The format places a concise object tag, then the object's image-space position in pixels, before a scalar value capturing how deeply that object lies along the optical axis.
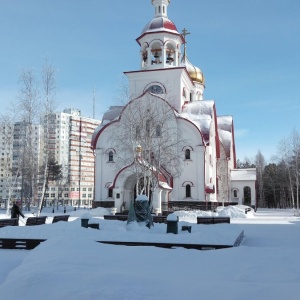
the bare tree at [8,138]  28.32
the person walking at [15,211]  17.20
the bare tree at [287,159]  43.78
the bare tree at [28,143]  26.56
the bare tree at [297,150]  40.19
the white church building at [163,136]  27.33
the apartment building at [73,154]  89.25
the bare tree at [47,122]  26.00
